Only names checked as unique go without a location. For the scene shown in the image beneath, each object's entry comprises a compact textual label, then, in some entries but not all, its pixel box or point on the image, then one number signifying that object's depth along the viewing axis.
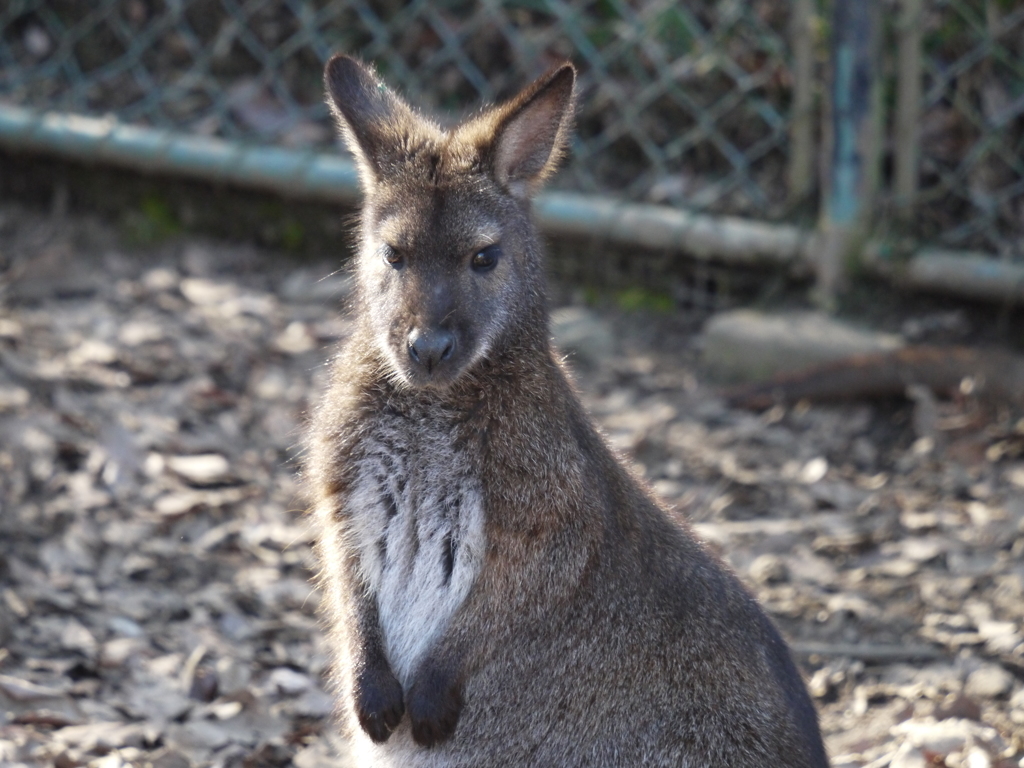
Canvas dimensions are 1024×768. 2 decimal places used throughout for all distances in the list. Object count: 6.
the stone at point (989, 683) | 7.43
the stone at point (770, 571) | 8.78
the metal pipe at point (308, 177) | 11.36
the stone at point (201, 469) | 9.47
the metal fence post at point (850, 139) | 10.39
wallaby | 6.07
